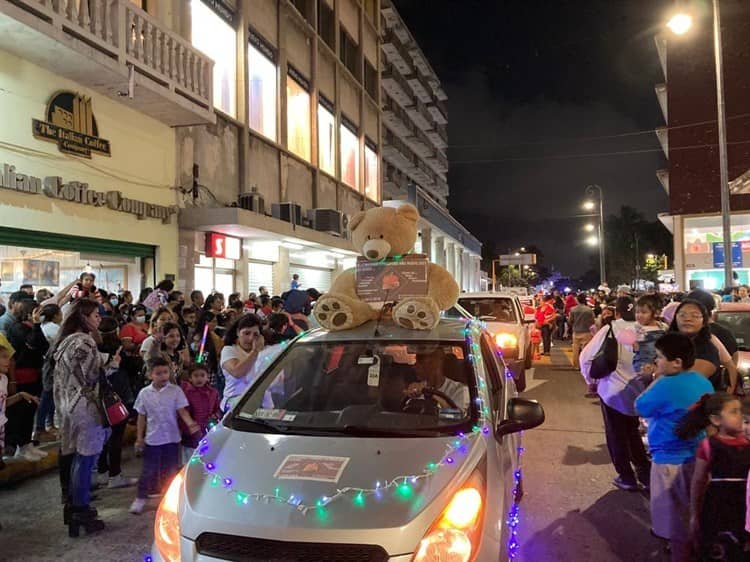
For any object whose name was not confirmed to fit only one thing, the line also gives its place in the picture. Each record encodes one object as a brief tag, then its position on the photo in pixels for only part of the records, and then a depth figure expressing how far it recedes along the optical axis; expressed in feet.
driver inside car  12.12
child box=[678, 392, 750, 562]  11.11
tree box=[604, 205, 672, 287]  200.64
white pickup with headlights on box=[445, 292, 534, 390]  35.32
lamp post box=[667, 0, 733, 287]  45.55
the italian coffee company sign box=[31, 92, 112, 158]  30.94
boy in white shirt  16.89
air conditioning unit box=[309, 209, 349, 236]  62.39
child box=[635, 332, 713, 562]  12.38
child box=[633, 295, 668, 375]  17.37
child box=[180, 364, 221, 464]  18.31
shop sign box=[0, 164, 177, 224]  28.60
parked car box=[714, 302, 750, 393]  29.84
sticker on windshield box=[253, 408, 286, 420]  11.37
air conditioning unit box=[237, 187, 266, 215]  49.03
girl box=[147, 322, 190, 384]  21.18
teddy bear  13.53
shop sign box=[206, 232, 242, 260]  44.55
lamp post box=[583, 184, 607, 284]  93.56
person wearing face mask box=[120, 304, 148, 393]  20.77
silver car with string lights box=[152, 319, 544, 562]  8.19
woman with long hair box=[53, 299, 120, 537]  15.33
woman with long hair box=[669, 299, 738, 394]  15.17
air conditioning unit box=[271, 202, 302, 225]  53.98
